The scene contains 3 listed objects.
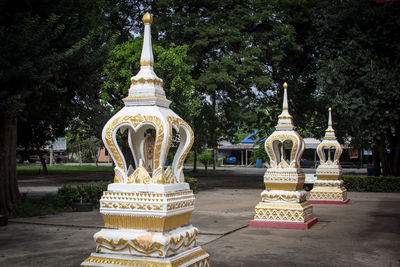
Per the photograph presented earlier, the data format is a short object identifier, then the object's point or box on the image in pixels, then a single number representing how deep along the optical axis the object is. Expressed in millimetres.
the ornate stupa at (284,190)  10609
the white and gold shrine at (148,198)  4344
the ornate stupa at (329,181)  16500
